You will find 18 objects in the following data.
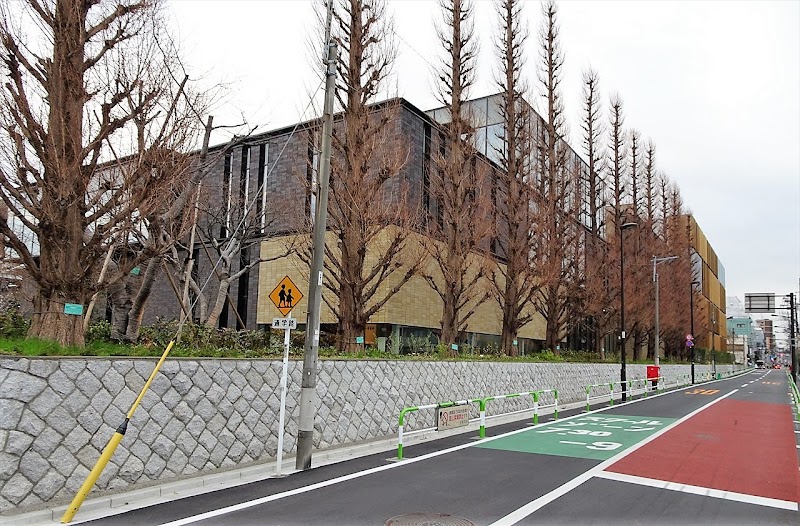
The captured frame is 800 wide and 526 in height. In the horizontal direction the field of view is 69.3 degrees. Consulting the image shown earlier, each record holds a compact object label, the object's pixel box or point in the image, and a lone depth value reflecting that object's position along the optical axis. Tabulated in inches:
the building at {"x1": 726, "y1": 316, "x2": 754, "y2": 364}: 5044.3
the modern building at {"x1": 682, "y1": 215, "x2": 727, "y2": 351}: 2746.1
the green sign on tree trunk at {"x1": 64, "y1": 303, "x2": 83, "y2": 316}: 343.9
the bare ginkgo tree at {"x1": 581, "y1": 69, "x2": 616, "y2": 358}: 1387.8
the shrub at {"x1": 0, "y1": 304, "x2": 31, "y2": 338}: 406.0
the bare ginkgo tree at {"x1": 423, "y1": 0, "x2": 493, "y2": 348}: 849.5
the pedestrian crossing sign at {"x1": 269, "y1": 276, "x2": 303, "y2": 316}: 397.7
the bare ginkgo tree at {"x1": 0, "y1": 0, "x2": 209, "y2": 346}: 344.2
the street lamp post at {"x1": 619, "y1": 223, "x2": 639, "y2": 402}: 1174.2
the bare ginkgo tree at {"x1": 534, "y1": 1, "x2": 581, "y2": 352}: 1117.1
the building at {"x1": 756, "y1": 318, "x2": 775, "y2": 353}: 7500.0
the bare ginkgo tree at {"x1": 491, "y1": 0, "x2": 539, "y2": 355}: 1032.8
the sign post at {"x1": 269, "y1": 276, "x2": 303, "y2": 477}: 395.9
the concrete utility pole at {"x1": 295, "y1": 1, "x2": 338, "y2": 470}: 397.7
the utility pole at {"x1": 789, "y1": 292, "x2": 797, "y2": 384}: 2463.1
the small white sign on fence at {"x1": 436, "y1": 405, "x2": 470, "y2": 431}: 519.2
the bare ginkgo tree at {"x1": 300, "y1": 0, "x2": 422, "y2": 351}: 658.8
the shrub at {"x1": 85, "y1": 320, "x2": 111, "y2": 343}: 473.7
